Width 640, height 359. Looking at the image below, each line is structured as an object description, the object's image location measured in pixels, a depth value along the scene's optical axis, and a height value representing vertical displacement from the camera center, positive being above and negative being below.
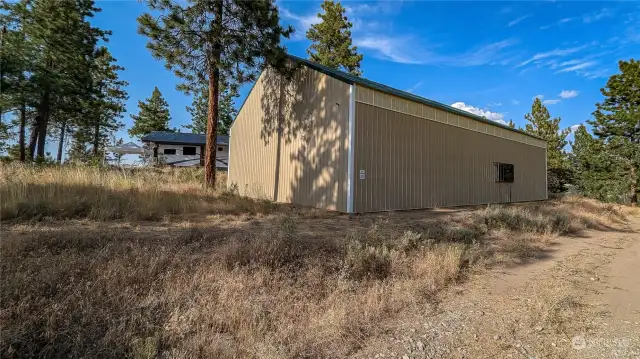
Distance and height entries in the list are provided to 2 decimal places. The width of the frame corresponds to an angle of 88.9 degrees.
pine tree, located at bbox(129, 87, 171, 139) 40.28 +8.69
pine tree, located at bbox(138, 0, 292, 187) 10.66 +5.11
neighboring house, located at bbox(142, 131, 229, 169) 29.48 +3.70
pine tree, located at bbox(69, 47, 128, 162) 23.19 +6.00
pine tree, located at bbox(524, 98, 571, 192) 24.81 +4.51
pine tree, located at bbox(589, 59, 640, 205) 19.56 +5.16
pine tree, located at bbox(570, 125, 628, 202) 19.90 +2.21
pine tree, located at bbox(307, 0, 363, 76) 26.89 +12.79
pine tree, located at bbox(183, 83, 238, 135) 40.91 +9.83
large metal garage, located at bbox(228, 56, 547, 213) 9.97 +1.75
